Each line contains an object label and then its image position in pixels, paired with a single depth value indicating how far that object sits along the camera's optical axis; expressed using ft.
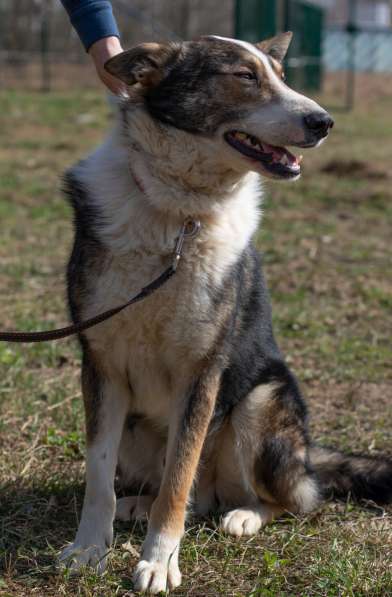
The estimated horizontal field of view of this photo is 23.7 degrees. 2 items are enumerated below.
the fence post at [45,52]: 58.34
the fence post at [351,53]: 55.36
